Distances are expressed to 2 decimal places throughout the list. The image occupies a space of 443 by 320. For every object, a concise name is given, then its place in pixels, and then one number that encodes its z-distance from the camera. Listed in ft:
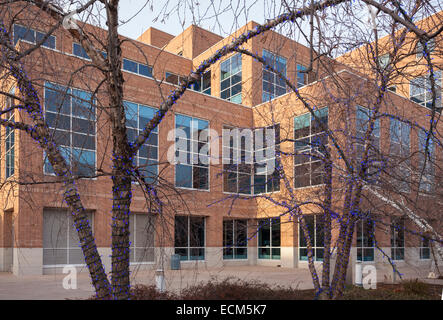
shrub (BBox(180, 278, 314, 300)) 26.81
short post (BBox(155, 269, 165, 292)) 30.48
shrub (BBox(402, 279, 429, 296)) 40.96
